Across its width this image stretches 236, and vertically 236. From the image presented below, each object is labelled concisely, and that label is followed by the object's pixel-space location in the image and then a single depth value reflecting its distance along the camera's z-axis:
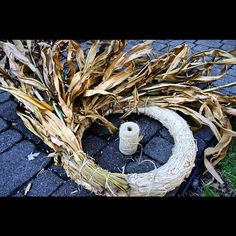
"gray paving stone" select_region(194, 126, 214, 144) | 1.91
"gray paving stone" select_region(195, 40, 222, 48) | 3.15
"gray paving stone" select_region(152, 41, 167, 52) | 2.99
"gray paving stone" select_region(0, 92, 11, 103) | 2.28
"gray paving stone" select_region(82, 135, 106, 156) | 1.81
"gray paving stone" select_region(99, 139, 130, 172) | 1.71
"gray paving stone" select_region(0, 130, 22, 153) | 1.85
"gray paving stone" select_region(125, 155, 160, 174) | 1.68
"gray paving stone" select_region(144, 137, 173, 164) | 1.76
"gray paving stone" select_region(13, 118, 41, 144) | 1.90
